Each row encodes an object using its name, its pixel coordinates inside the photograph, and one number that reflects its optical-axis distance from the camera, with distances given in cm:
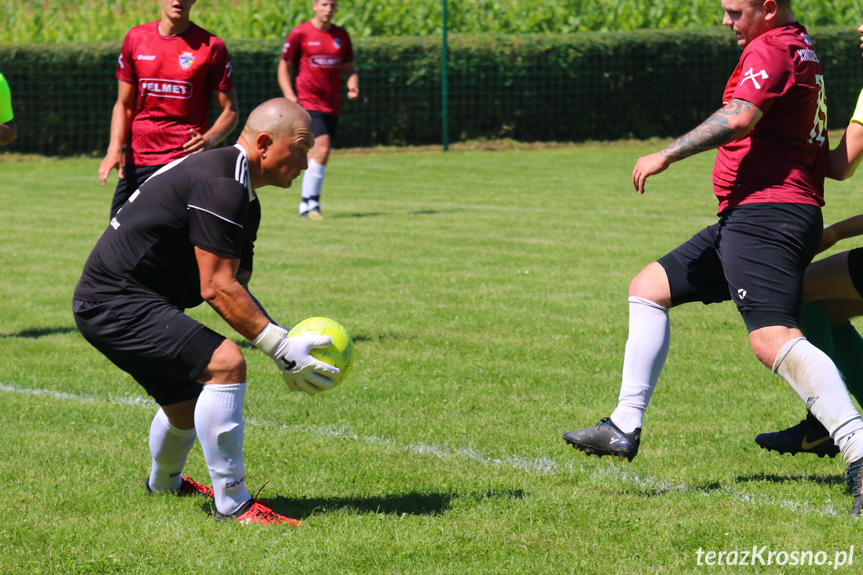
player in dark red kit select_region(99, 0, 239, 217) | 1453
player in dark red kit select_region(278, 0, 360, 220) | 2730
